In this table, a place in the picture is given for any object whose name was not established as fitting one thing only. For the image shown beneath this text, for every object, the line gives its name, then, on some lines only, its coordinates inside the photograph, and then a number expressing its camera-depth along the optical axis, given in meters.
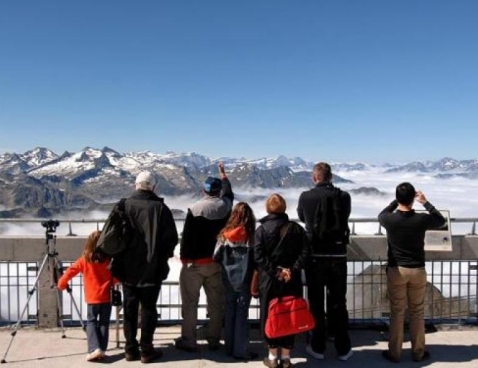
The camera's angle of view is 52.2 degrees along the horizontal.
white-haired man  5.91
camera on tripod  6.83
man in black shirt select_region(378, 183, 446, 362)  5.91
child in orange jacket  6.09
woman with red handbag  5.72
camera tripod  6.80
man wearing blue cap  6.24
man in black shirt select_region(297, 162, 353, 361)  6.11
